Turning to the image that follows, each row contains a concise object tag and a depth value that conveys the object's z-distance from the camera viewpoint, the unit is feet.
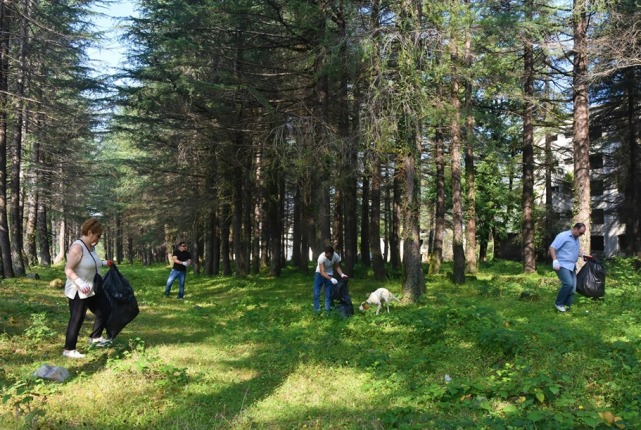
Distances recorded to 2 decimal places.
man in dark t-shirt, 42.86
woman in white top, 19.51
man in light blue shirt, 28.14
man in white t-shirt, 31.71
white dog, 31.19
